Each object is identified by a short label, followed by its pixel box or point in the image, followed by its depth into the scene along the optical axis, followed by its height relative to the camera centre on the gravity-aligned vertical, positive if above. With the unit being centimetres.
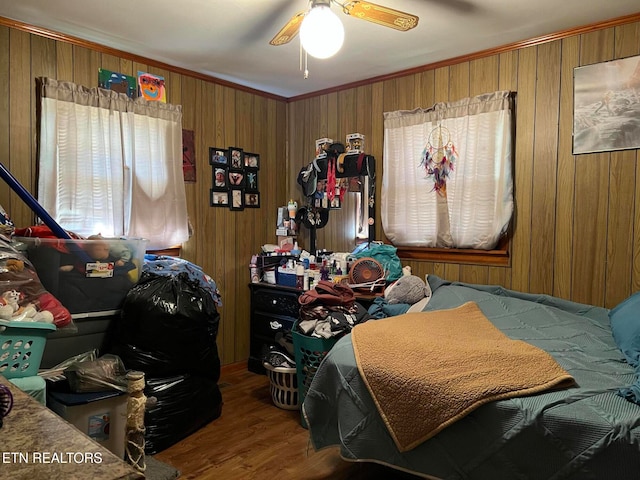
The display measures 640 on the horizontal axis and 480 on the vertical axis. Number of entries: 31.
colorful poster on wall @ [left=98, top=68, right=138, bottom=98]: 296 +91
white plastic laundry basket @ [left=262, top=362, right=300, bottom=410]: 298 -110
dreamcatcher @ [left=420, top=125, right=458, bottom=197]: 316 +45
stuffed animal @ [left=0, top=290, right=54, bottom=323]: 179 -38
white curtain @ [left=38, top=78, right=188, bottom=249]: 274 +36
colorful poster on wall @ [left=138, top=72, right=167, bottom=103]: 315 +93
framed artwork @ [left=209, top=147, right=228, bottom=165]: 363 +51
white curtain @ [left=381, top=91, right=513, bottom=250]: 294 +33
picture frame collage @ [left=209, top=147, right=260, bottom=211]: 366 +34
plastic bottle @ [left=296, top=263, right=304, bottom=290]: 347 -43
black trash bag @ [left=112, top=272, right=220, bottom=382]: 245 -60
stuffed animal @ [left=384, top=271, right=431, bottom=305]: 290 -46
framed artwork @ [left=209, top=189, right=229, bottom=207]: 365 +17
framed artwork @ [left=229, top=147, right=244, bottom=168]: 375 +52
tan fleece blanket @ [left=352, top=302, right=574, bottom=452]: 161 -58
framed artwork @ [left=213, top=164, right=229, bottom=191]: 366 +34
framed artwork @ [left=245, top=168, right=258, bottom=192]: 389 +35
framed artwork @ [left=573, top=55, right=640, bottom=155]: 251 +66
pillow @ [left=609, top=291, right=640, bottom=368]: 188 -48
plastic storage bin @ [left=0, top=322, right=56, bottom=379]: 175 -51
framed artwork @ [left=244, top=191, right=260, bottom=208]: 390 +18
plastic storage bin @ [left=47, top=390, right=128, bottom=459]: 204 -90
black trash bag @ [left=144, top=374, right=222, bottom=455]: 240 -106
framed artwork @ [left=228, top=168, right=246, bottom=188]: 376 +35
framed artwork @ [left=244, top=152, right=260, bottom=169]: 387 +51
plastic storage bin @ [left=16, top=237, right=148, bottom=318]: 230 -27
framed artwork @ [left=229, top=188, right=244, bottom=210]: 378 +17
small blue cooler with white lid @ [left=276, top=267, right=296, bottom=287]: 353 -45
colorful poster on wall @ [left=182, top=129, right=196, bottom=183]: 344 +48
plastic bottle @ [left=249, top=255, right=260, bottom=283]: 377 -43
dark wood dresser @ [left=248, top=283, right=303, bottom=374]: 348 -75
